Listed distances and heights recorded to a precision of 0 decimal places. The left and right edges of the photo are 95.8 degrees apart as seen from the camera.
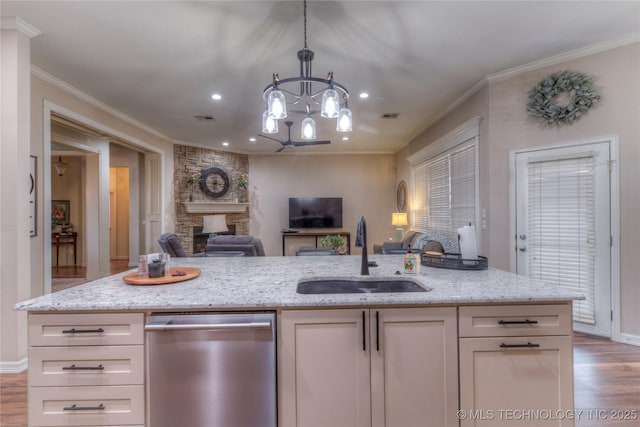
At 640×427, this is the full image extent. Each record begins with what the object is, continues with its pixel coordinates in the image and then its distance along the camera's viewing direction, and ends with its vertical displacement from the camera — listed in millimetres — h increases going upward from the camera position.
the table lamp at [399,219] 6090 -121
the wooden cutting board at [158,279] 1588 -369
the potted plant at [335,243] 4949 -506
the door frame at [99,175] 3170 +609
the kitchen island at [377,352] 1300 -639
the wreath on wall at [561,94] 2793 +1158
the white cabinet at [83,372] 1294 -707
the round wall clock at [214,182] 6539 +745
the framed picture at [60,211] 6516 +89
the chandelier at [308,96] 1911 +749
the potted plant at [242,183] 6941 +747
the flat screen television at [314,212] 7086 +39
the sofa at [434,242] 3676 -394
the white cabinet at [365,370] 1317 -720
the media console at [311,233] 7047 -468
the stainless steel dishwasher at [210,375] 1297 -726
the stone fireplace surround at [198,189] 6199 +581
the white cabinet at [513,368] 1342 -726
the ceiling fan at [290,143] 4618 +1142
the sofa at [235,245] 3582 -387
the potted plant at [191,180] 6248 +741
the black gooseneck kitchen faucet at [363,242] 1710 -172
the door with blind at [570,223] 2760 -112
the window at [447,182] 3812 +503
